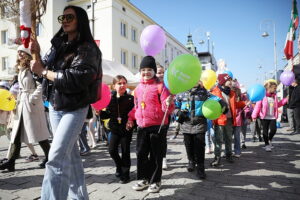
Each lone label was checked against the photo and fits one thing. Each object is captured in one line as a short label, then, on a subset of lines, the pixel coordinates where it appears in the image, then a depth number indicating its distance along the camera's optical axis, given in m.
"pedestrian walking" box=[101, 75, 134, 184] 3.33
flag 9.64
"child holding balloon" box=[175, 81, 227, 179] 3.57
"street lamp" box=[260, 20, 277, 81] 21.13
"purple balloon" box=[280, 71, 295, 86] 7.16
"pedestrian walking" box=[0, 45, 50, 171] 3.78
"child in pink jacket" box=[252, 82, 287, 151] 5.66
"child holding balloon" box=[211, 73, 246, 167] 4.34
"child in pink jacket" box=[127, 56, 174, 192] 2.93
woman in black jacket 1.81
